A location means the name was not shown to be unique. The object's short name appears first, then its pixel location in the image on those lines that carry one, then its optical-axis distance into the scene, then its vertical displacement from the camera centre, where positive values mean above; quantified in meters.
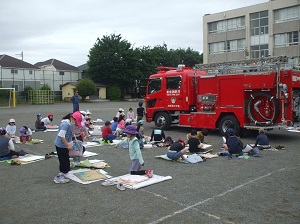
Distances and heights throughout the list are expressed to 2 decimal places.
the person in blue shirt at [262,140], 10.65 -1.39
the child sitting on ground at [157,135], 11.95 -1.34
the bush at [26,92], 47.91 +1.21
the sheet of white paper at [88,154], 9.88 -1.66
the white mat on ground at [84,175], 7.05 -1.71
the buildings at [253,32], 38.72 +8.48
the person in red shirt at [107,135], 12.27 -1.34
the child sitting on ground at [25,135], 12.27 -1.31
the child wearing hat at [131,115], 18.01 -0.88
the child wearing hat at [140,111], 17.07 -0.64
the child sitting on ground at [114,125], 14.70 -1.19
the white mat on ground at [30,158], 9.18 -1.66
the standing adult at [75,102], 21.43 -0.16
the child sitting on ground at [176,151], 8.93 -1.45
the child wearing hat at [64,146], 7.02 -1.02
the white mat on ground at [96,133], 14.57 -1.50
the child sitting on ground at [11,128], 12.03 -1.02
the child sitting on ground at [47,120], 16.75 -1.05
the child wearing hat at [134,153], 7.24 -1.19
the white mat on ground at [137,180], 6.62 -1.72
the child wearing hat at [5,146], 9.14 -1.28
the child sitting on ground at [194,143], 10.08 -1.39
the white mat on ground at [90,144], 11.59 -1.62
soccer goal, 42.40 +0.34
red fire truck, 11.94 +0.09
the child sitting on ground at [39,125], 16.00 -1.22
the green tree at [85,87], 47.88 +1.82
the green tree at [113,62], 53.44 +6.10
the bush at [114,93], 53.41 +1.00
